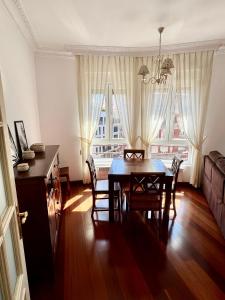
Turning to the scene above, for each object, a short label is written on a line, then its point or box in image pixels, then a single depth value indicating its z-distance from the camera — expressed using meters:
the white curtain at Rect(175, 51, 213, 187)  3.62
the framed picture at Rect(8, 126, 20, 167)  2.05
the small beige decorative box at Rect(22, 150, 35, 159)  2.27
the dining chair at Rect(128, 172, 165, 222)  2.55
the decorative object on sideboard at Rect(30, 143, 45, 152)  2.63
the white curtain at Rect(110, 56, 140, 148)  3.79
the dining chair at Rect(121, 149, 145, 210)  3.61
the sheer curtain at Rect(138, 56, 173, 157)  3.81
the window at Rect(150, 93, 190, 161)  4.04
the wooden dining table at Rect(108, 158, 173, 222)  2.72
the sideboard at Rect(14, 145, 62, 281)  1.75
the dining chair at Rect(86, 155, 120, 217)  2.90
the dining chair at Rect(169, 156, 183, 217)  2.81
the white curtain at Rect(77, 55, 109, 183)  3.74
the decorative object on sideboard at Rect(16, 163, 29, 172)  1.86
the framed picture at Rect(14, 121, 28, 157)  2.28
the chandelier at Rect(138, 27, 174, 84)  2.41
